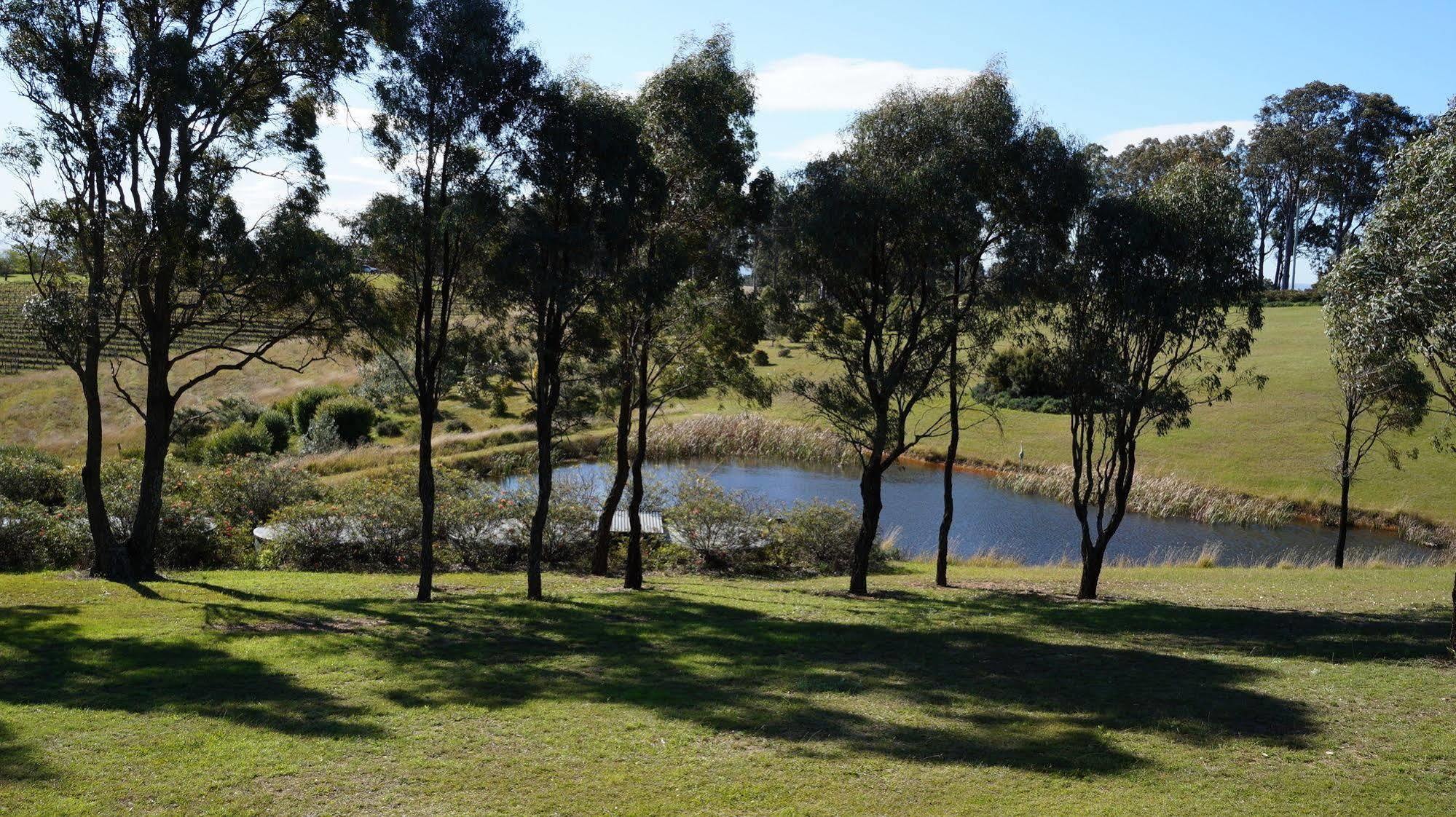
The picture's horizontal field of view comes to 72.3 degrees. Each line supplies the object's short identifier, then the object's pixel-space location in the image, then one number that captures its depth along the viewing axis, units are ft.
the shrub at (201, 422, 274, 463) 136.98
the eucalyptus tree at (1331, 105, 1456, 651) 40.55
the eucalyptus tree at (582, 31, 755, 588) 64.03
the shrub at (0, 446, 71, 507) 87.61
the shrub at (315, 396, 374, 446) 159.94
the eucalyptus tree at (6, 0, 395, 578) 57.67
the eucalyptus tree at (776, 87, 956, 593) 63.26
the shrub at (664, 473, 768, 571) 90.17
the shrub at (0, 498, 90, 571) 69.00
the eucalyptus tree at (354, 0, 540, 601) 53.83
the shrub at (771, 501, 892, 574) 92.99
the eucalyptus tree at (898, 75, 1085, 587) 64.49
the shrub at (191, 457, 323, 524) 87.04
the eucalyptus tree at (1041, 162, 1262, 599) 62.44
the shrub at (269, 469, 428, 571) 80.69
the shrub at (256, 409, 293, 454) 155.63
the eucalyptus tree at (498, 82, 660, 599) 57.26
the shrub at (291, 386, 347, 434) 166.30
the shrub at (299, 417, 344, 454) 145.48
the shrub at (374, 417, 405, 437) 169.17
